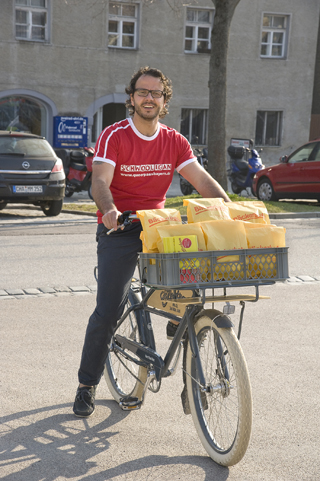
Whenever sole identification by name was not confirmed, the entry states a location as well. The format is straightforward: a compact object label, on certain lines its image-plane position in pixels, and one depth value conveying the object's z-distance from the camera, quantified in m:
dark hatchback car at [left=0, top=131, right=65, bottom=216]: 12.84
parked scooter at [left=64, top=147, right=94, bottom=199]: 17.41
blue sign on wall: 25.34
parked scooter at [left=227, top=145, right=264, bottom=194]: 18.92
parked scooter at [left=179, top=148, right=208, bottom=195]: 18.67
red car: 16.47
